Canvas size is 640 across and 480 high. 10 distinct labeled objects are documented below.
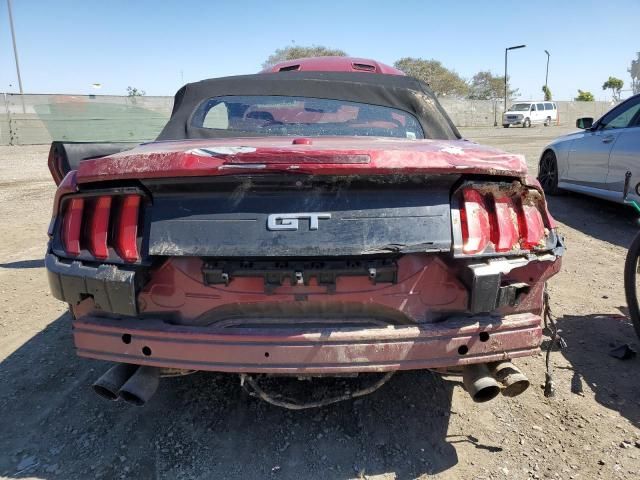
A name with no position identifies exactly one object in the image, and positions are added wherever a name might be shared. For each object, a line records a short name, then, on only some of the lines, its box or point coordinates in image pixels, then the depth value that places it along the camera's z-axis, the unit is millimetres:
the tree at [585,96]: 62869
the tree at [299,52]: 48312
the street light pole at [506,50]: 44469
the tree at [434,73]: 54062
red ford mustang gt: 1889
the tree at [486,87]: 61384
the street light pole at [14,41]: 36781
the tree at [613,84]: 74562
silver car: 5898
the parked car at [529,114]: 35616
